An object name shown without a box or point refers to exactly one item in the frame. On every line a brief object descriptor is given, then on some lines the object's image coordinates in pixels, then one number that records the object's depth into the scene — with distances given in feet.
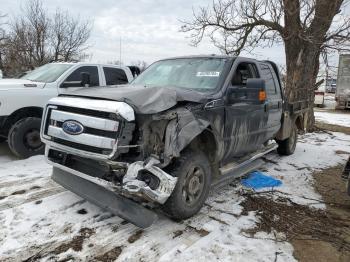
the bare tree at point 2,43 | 70.08
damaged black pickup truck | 12.17
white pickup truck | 21.44
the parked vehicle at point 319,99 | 83.05
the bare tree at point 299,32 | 38.27
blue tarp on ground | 19.15
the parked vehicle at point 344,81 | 72.23
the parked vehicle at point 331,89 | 132.25
